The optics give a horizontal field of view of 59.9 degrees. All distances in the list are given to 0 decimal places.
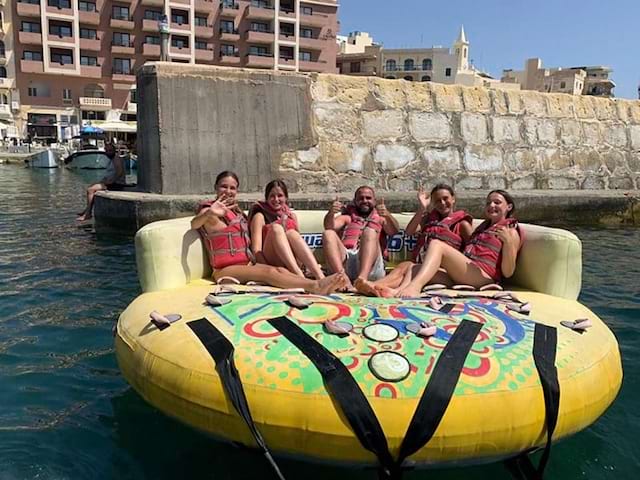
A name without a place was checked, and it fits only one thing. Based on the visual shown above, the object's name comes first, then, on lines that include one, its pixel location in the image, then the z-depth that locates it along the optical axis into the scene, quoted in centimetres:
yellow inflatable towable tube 209
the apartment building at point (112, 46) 4253
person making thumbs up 383
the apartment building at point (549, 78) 7756
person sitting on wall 870
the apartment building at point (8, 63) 4228
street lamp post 1402
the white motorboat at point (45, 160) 2648
